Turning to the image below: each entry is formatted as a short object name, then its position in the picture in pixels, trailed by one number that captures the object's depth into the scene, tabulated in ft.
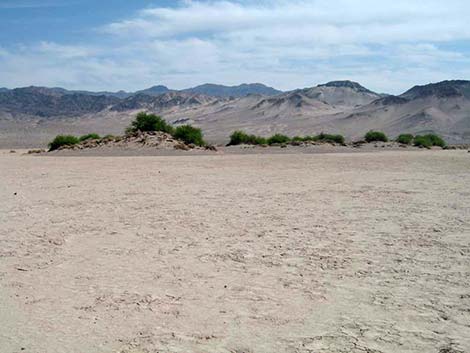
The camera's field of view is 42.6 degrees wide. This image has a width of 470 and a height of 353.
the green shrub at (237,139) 161.68
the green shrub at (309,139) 165.05
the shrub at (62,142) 146.49
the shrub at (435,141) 174.70
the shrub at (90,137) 155.66
